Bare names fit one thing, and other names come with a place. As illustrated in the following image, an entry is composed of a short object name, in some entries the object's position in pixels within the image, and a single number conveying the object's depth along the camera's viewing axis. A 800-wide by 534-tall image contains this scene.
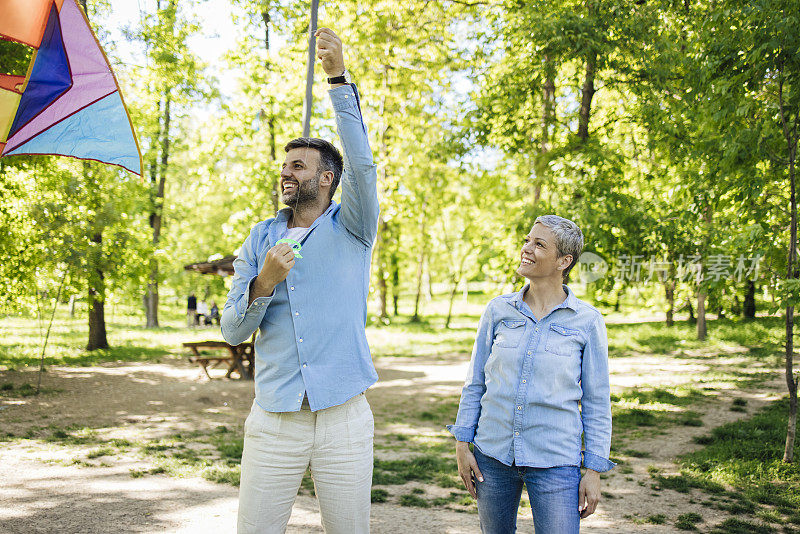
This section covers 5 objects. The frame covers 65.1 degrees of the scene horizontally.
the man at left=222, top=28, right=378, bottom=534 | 2.39
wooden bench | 12.16
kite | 3.74
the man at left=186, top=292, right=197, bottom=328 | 29.28
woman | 2.46
